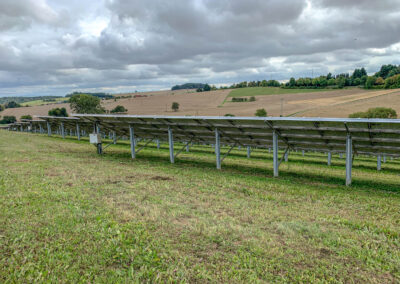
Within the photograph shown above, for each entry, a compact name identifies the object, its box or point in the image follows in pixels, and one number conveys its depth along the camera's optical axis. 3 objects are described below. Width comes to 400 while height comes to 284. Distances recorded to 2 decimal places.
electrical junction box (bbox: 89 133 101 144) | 20.72
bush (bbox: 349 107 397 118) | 63.50
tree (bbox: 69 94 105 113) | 100.25
